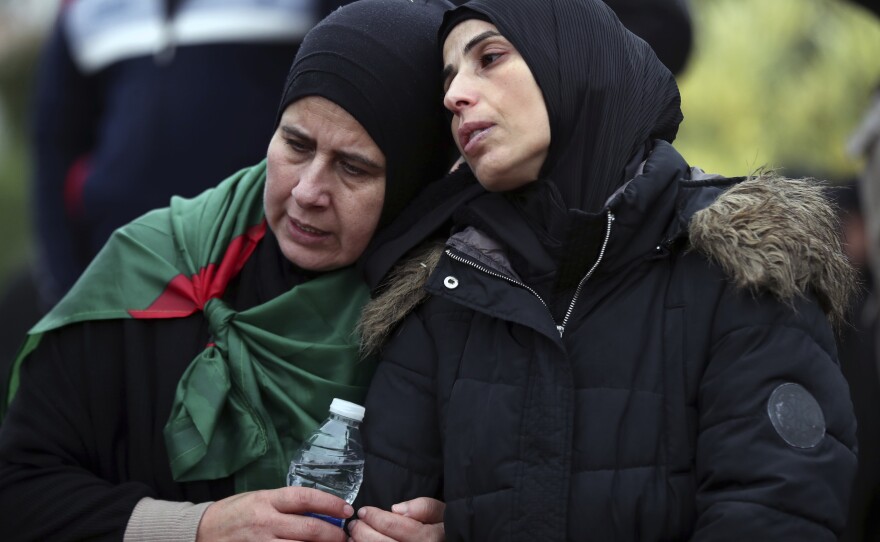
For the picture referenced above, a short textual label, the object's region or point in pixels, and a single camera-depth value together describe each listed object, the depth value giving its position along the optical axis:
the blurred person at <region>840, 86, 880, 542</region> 8.80
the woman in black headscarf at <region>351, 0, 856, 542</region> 4.94
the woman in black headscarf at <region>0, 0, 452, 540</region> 5.91
